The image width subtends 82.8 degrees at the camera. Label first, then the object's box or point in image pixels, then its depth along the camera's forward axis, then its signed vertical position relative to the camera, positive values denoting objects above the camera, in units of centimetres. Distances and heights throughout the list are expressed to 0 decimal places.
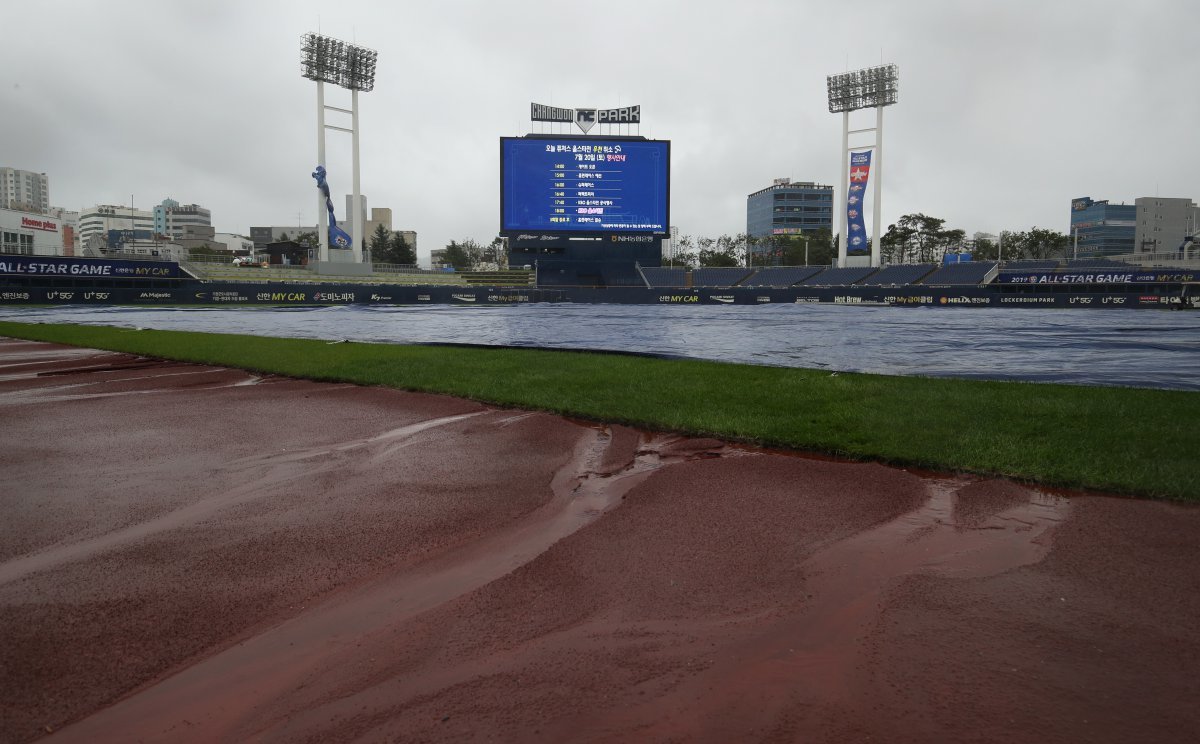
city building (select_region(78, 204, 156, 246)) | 18275 +2320
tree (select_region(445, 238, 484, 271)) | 12925 +1037
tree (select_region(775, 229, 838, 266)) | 10306 +933
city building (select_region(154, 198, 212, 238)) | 18488 +2396
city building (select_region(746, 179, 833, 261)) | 13862 +2120
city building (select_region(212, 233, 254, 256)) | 16330 +1677
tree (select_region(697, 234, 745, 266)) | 10562 +921
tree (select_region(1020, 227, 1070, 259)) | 8900 +937
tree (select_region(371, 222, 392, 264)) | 11669 +1035
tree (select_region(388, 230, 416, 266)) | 11112 +905
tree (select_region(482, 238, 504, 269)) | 12756 +1084
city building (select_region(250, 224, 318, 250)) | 16612 +1820
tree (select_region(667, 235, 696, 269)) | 11657 +926
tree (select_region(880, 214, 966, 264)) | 9238 +1020
